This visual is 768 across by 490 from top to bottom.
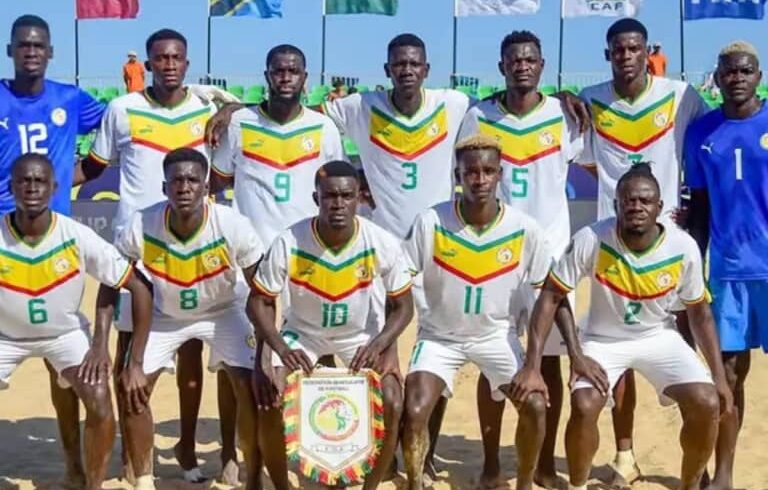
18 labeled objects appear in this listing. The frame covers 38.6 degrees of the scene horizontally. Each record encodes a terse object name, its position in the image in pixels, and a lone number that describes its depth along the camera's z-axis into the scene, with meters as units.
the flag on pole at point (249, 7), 24.72
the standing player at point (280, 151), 6.42
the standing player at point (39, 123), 6.45
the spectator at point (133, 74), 22.36
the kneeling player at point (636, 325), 5.71
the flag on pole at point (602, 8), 22.48
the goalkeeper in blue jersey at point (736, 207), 6.04
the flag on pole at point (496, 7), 23.08
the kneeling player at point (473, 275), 5.92
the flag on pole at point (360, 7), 24.53
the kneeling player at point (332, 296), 5.71
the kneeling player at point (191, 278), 5.88
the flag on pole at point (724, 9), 23.58
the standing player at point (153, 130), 6.44
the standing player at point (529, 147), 6.32
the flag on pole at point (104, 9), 24.22
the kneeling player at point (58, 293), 5.71
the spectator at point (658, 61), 21.94
